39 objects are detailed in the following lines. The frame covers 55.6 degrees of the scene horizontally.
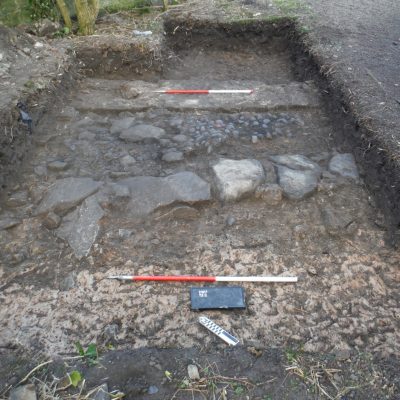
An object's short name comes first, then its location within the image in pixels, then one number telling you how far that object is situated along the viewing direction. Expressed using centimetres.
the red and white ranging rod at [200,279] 214
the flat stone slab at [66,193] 247
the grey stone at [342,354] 185
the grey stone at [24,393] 162
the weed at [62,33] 404
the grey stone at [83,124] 317
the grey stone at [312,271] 221
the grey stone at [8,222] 235
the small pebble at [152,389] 168
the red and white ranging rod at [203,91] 363
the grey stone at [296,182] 260
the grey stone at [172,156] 286
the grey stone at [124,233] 237
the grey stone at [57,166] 275
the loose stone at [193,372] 173
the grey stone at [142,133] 307
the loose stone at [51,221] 238
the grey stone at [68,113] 326
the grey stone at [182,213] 250
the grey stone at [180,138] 303
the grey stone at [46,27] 390
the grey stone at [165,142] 301
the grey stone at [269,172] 270
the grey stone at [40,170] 272
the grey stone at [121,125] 317
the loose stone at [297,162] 280
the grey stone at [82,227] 230
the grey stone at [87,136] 306
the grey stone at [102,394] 164
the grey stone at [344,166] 275
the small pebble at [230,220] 246
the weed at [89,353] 178
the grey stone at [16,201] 250
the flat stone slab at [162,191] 251
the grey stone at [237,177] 258
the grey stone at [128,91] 356
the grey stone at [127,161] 284
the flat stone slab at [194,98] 343
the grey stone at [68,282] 211
